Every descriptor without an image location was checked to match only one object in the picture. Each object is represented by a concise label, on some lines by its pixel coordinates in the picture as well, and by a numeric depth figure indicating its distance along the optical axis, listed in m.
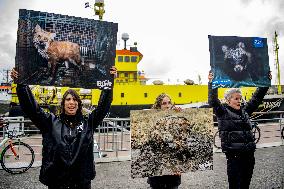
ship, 19.48
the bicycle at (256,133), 10.07
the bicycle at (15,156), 6.61
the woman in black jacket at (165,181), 3.44
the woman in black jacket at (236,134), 3.73
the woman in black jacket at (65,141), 2.55
